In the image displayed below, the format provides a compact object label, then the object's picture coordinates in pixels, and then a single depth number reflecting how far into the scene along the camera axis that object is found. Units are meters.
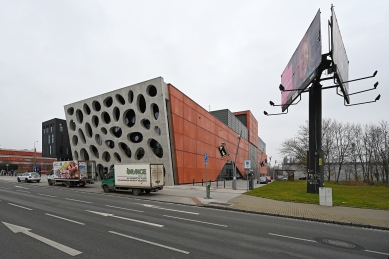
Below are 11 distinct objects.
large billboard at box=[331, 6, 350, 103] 16.14
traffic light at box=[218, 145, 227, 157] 23.66
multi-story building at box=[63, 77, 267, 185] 30.48
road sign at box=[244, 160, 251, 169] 24.00
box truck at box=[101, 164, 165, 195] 19.28
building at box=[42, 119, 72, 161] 61.31
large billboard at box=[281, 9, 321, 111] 16.52
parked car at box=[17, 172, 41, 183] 34.40
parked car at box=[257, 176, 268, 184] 40.63
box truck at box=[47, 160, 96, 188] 26.33
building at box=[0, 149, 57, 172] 72.73
